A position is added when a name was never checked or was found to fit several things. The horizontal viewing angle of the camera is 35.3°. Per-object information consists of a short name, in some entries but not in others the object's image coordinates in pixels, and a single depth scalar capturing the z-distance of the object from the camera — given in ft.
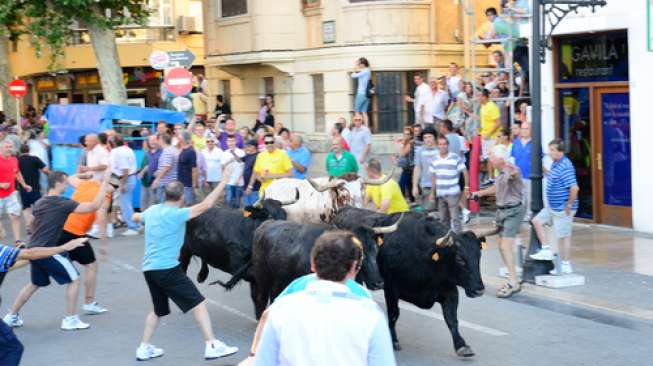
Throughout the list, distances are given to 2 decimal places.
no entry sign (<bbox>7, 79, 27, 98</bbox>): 99.37
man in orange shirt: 38.01
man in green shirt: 53.16
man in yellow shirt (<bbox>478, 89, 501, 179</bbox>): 63.57
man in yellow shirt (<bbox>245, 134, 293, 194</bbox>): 55.01
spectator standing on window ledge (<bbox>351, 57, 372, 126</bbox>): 80.64
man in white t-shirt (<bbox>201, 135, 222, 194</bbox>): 64.75
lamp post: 41.57
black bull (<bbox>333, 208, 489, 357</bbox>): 31.14
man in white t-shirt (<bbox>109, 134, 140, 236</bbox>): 61.16
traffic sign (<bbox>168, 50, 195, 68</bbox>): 76.79
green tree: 87.81
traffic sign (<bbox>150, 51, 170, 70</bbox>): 77.84
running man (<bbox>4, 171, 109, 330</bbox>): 35.45
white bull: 39.93
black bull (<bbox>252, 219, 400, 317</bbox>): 30.33
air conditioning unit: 133.69
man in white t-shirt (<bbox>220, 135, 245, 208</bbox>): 63.21
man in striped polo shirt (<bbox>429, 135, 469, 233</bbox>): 50.24
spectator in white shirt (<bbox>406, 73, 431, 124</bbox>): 73.29
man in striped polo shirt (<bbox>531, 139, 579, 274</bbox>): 41.91
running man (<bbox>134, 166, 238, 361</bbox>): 31.12
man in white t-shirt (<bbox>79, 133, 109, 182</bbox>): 59.21
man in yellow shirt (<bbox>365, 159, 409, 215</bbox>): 41.42
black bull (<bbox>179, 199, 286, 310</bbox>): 36.29
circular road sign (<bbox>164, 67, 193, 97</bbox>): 75.46
